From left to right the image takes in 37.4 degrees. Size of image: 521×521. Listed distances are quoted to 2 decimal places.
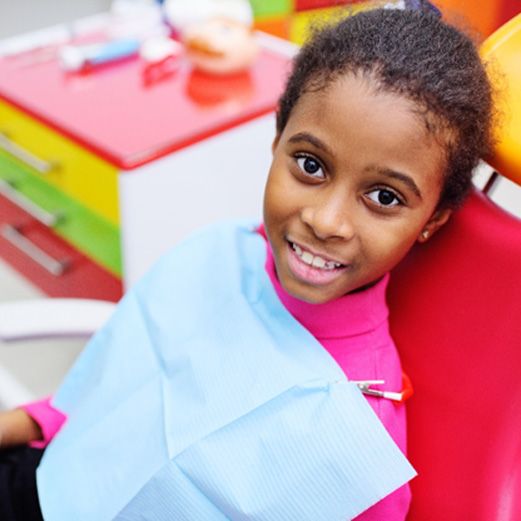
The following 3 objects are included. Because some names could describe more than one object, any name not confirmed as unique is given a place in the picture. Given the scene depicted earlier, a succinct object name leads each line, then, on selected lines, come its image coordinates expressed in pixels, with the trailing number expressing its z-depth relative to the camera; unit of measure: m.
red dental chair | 0.69
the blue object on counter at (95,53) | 1.44
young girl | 0.64
